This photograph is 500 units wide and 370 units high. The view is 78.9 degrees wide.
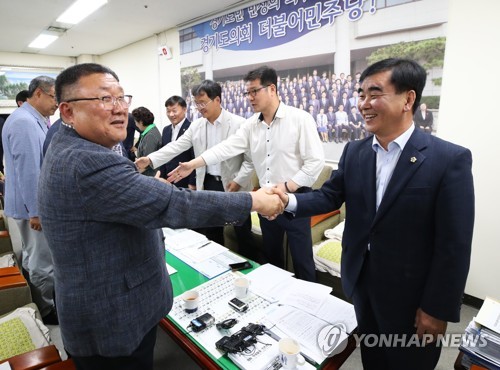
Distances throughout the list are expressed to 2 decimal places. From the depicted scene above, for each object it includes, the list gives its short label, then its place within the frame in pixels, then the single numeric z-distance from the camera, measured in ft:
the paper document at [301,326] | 3.90
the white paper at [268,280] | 5.08
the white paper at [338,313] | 4.43
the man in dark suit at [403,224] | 3.48
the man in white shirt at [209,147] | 8.74
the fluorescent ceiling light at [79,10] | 13.03
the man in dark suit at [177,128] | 10.87
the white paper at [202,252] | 6.46
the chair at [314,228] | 9.47
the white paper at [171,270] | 5.91
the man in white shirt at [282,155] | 6.95
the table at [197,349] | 3.76
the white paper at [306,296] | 4.73
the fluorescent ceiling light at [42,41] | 18.88
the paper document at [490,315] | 4.34
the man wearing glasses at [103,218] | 2.93
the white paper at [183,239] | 7.08
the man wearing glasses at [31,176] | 6.92
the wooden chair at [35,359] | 3.90
